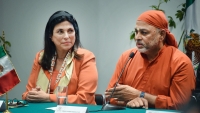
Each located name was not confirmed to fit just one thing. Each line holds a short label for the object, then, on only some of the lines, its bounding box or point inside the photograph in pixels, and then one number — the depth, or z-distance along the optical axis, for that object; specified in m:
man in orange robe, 3.15
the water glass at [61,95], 2.90
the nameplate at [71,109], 2.76
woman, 3.34
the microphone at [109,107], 2.93
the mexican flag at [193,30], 4.08
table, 2.89
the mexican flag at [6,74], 2.91
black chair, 3.60
